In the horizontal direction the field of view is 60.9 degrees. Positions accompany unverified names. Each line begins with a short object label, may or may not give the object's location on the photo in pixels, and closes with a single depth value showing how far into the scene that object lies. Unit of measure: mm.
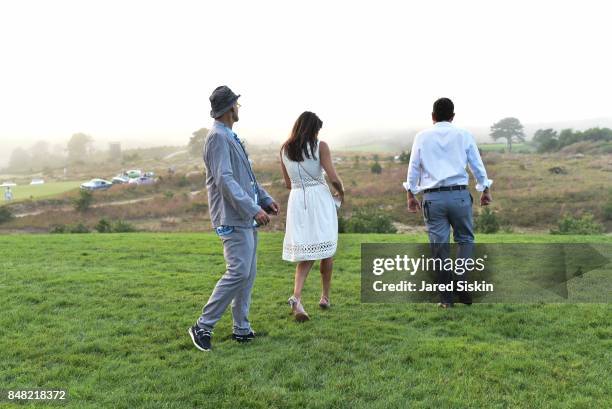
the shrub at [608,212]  29125
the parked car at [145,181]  58969
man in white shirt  5555
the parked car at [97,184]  55456
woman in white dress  5340
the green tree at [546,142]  61938
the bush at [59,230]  25159
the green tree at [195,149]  83319
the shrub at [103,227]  24812
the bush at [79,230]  25275
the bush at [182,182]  59062
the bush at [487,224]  20062
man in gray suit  4504
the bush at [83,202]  45969
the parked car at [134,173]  65688
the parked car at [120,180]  60172
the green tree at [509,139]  64738
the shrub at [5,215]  39878
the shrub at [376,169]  52719
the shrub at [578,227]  19948
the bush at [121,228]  26003
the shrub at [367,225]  19969
